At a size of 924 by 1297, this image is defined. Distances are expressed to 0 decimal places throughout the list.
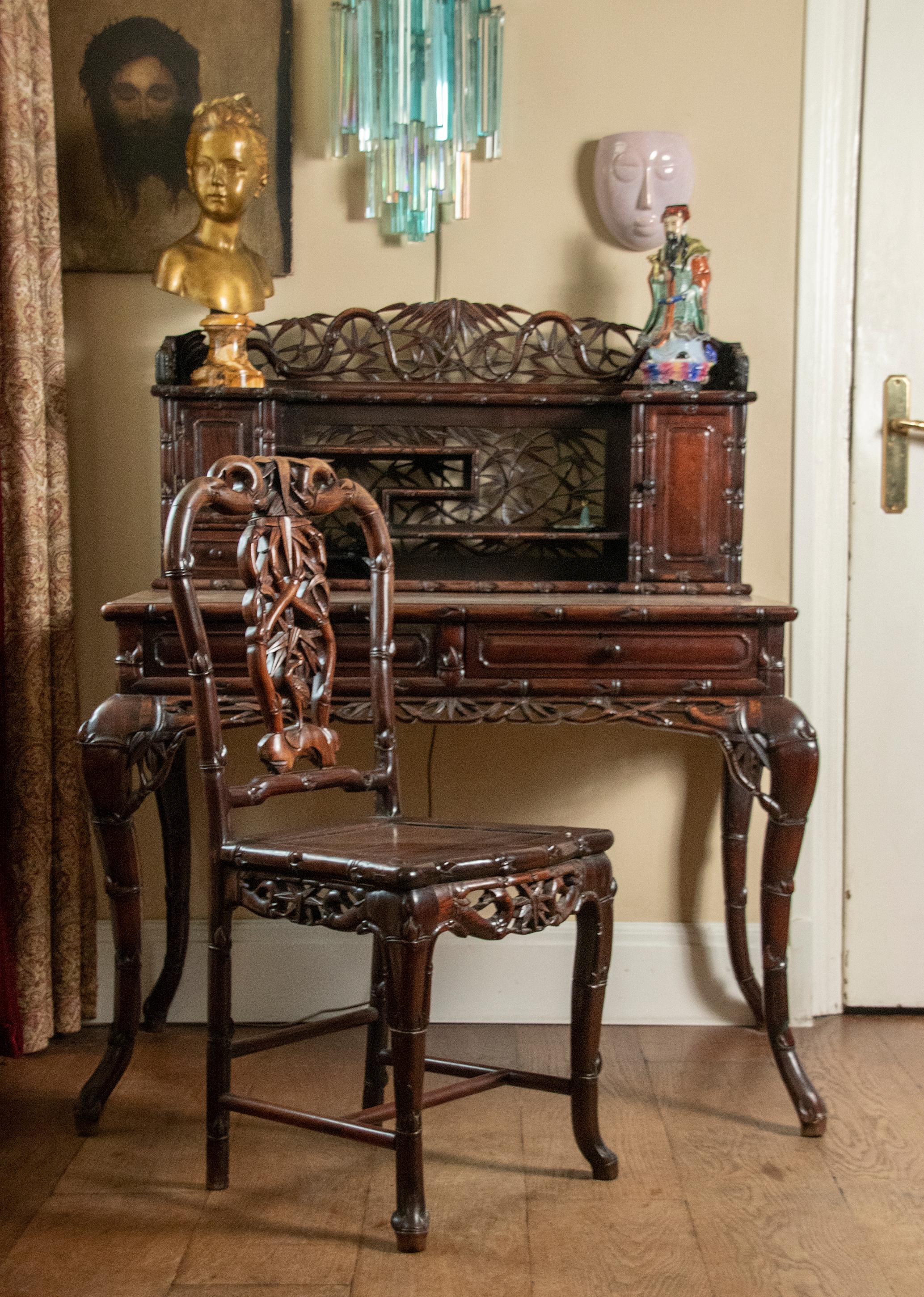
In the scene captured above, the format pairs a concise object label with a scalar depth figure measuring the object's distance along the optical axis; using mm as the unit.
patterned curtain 2275
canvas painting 2496
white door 2549
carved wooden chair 1616
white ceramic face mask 2467
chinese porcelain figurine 2377
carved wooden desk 2055
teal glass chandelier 2459
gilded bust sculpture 2350
